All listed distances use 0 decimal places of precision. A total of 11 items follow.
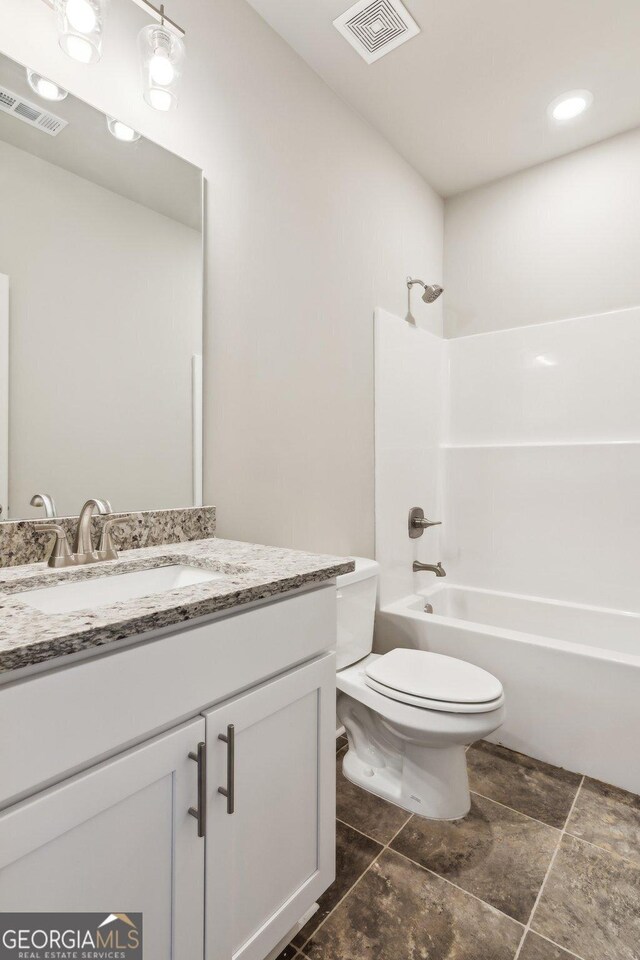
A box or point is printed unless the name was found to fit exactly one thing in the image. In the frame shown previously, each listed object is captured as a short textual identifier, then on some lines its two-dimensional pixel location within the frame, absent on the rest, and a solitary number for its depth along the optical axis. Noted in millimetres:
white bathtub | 1704
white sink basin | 1011
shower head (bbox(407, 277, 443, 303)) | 2387
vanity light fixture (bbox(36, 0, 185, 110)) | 1103
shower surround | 1983
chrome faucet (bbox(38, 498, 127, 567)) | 1117
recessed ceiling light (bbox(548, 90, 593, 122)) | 2107
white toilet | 1477
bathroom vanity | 650
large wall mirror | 1121
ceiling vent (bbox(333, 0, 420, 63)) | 1668
